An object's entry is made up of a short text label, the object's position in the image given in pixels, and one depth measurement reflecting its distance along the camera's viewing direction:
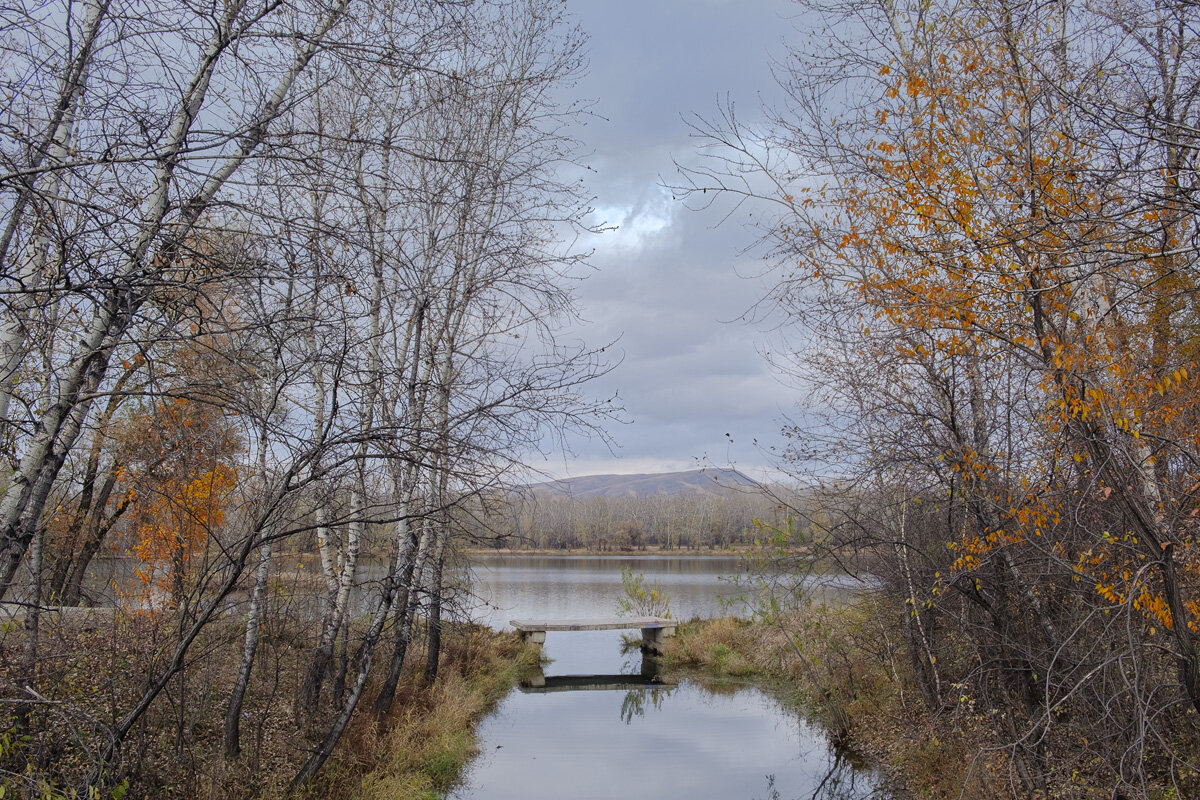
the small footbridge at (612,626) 18.73
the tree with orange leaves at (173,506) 6.29
